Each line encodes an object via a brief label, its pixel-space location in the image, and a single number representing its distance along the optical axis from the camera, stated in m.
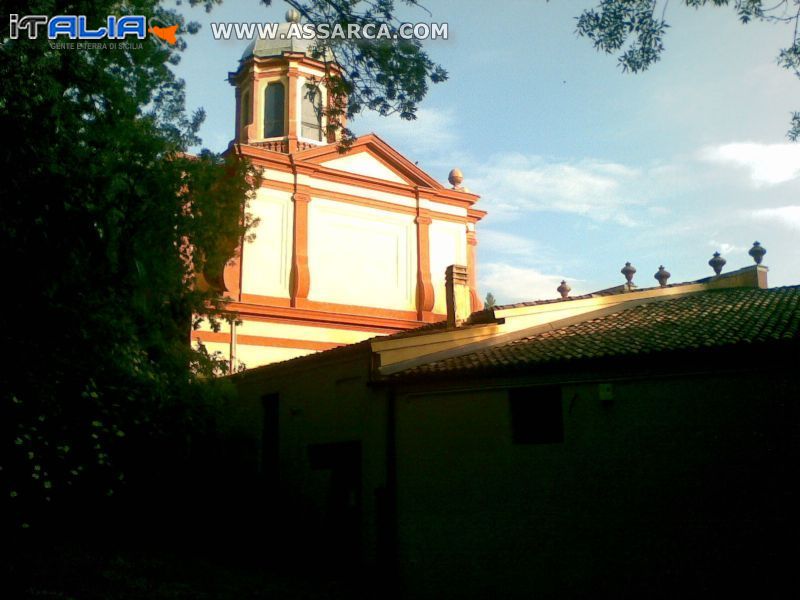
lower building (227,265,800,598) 10.27
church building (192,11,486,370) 22.84
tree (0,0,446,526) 9.06
